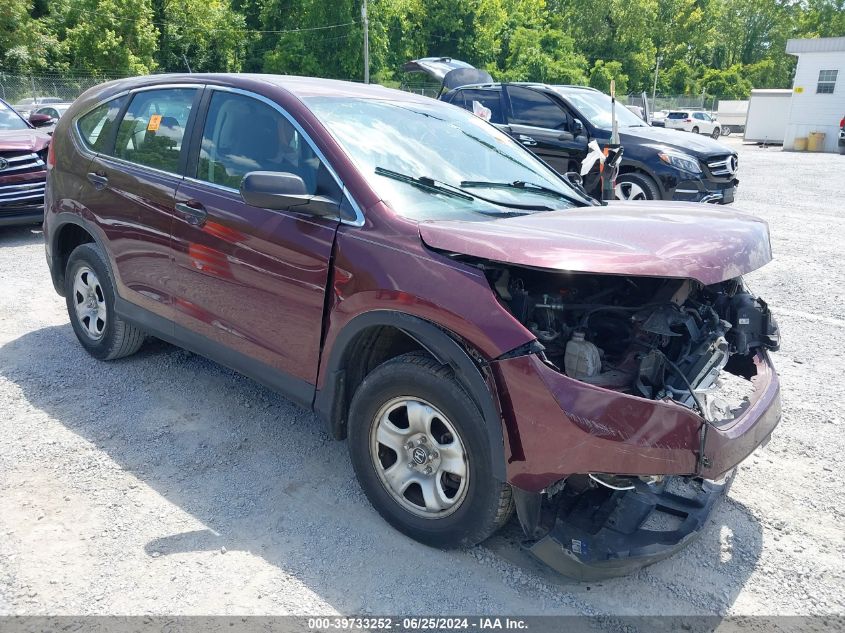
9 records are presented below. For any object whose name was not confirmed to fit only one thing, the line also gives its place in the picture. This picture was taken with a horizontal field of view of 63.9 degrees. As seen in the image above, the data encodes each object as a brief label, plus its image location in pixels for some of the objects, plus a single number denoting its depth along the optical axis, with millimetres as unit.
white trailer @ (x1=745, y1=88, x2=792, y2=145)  36156
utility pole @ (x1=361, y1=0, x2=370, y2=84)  36181
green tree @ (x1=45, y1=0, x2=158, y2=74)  34000
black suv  9117
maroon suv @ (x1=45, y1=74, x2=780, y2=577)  2498
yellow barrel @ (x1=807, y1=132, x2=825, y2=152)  30422
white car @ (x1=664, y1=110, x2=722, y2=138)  38312
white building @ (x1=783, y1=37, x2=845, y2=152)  30688
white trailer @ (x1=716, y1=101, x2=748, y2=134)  51450
